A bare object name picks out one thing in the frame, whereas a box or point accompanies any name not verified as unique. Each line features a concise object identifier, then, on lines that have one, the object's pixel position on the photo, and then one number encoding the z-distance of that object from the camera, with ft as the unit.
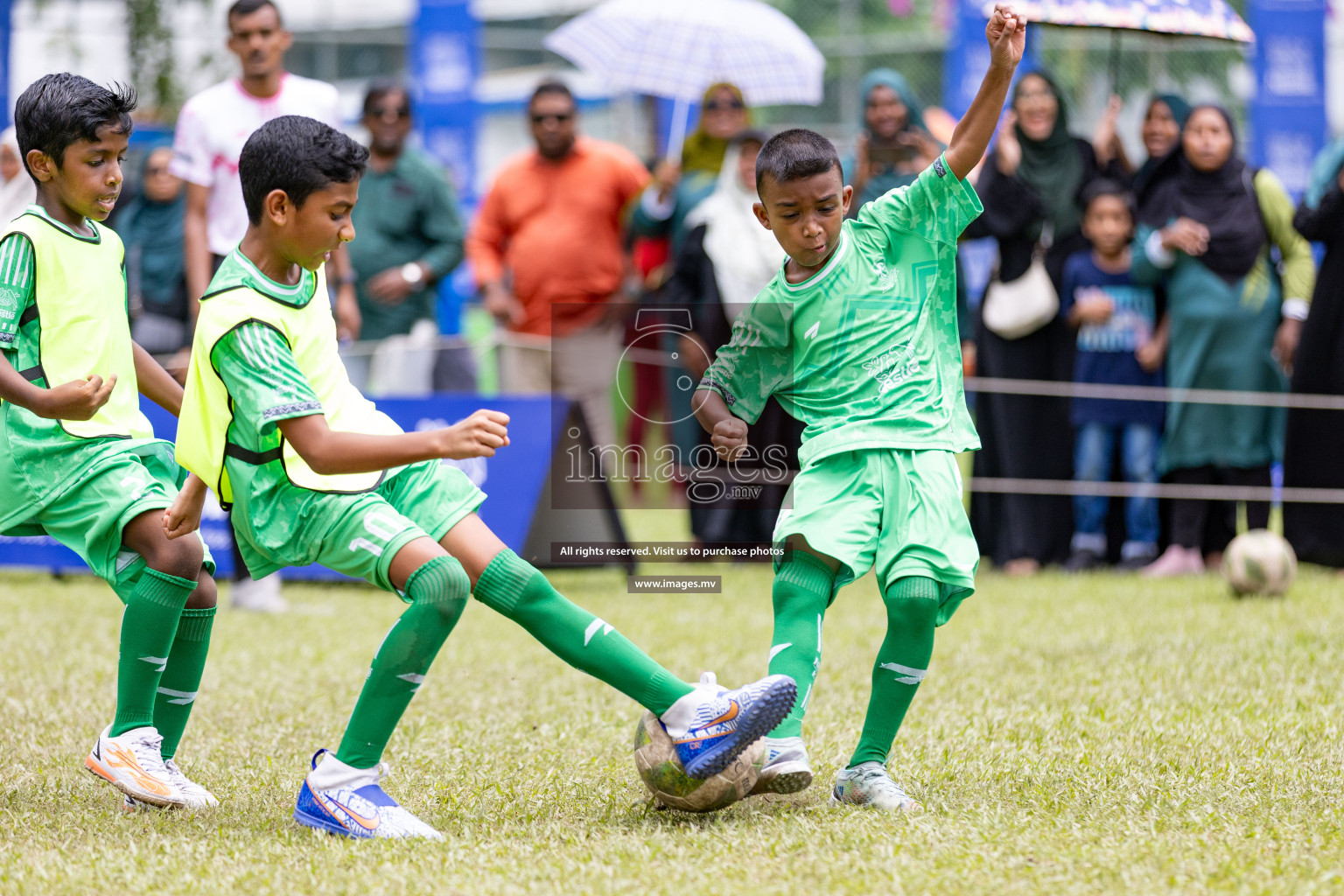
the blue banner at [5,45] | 93.86
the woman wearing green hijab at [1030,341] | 56.24
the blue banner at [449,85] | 116.88
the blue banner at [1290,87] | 92.27
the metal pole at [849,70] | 126.62
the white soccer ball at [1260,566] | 47.26
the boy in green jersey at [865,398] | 24.41
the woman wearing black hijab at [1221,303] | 54.90
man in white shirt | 43.09
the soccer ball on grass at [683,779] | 23.08
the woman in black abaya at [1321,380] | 53.88
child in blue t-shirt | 56.65
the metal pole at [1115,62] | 58.08
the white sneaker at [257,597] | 48.70
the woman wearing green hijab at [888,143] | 55.16
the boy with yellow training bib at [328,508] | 22.38
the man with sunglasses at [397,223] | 56.70
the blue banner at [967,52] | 99.86
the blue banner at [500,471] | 55.26
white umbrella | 68.33
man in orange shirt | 60.75
